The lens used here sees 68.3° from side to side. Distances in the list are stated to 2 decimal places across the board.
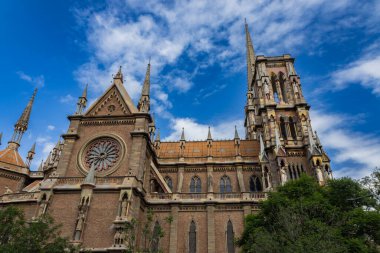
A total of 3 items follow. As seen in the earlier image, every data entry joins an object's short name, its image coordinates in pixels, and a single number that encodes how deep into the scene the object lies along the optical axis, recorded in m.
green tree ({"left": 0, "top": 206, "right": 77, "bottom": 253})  16.52
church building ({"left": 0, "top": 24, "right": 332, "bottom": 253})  24.83
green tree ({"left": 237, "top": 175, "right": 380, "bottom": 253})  15.85
